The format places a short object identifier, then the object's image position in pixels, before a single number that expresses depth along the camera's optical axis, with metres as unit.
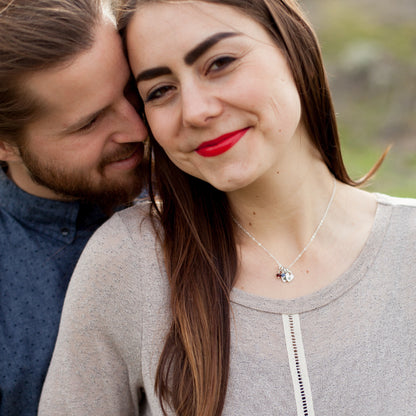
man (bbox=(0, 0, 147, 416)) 0.75
